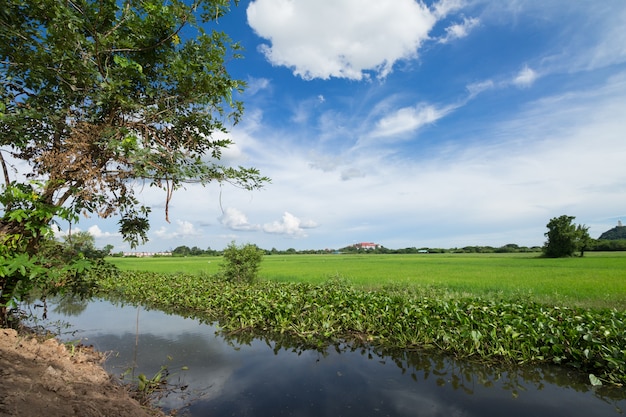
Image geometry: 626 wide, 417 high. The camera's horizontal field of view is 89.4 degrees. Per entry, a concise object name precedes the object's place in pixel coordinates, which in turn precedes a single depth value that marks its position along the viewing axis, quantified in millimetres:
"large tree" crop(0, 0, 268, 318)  4562
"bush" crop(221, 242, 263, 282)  18109
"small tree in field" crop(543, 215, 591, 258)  56594
